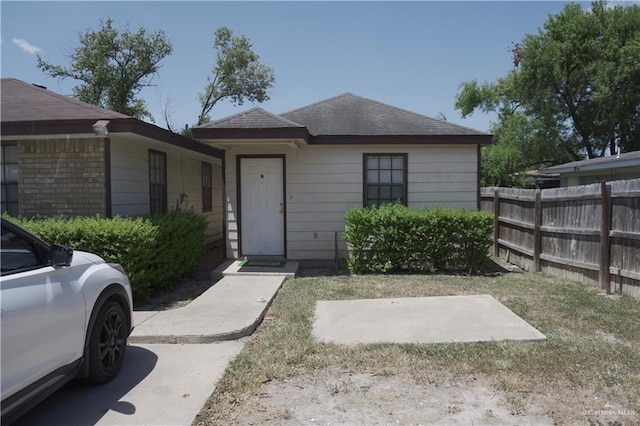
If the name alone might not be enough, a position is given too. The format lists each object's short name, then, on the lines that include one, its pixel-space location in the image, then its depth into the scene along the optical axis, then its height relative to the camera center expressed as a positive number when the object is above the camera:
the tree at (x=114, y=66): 28.88 +8.11
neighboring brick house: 7.21 +0.69
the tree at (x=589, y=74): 23.25 +6.16
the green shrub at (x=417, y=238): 9.09 -0.82
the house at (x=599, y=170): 14.30 +0.86
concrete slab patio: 5.26 -1.55
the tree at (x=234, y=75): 32.75 +8.49
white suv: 2.94 -0.87
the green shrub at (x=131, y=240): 6.60 -0.62
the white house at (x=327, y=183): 10.48 +0.30
